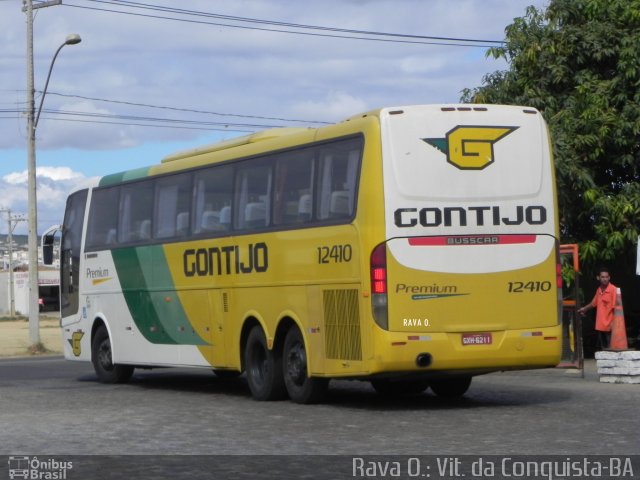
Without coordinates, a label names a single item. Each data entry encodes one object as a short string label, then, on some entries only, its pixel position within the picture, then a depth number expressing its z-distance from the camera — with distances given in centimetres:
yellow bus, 1608
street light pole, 3822
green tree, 2708
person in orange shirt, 2427
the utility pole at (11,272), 9798
